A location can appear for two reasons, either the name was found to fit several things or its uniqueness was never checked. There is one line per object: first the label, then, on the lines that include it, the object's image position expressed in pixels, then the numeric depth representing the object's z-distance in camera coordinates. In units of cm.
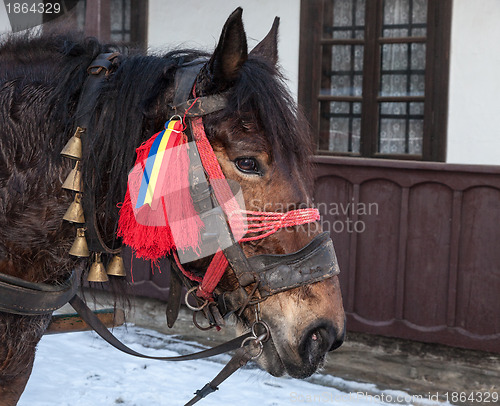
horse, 150
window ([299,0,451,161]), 393
